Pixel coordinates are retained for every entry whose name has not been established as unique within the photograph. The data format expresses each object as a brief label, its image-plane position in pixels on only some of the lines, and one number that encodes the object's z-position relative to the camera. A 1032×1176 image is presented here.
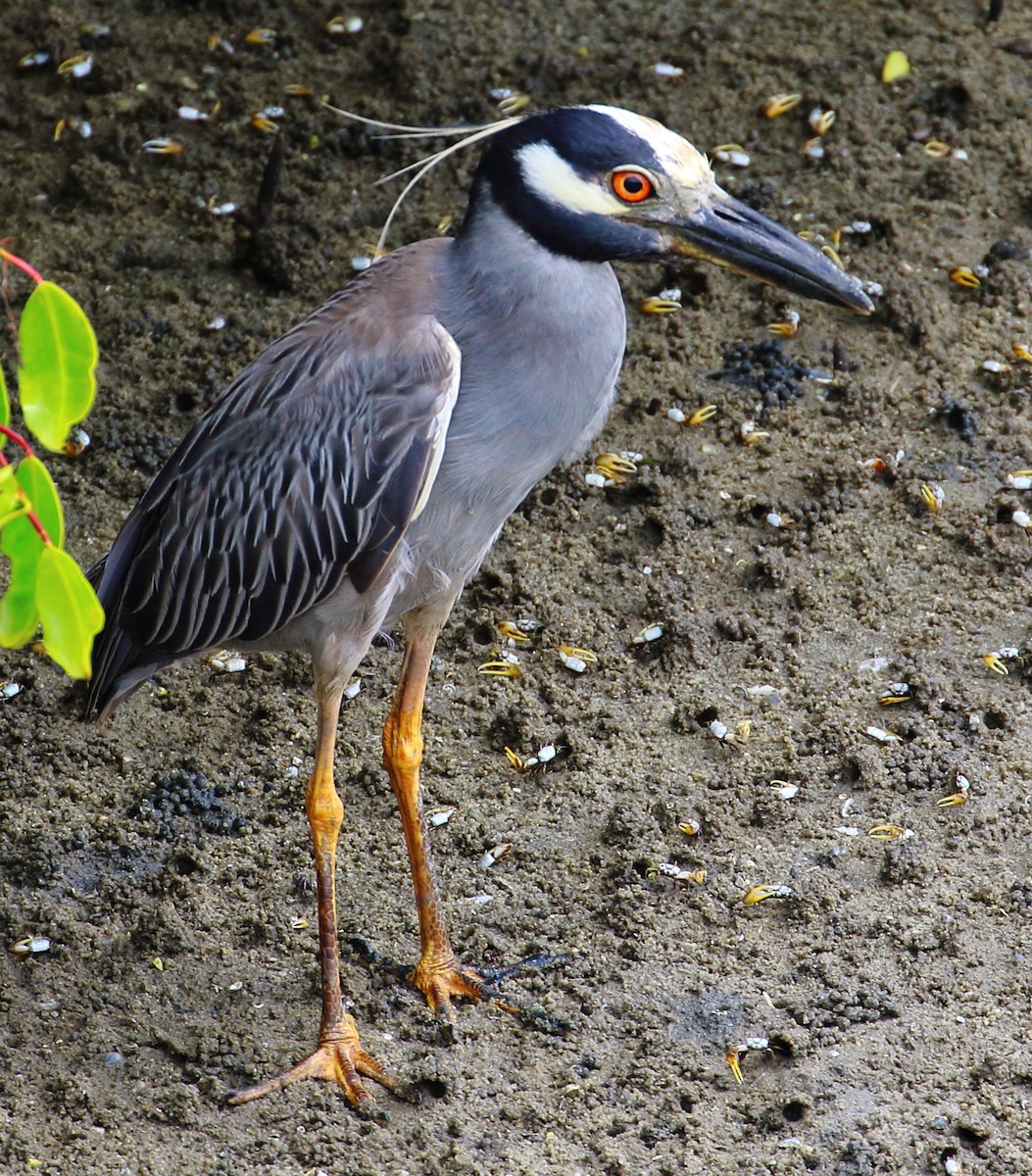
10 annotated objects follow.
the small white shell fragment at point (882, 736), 8.91
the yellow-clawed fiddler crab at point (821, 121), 12.31
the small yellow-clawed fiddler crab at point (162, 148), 12.26
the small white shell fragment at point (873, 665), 9.35
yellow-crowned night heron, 6.99
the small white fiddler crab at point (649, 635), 9.61
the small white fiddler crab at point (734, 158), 12.09
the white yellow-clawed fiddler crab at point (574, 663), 9.46
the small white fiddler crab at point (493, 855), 8.50
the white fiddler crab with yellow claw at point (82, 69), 12.68
